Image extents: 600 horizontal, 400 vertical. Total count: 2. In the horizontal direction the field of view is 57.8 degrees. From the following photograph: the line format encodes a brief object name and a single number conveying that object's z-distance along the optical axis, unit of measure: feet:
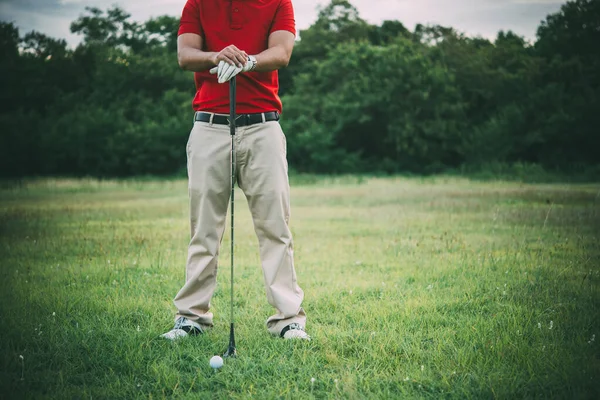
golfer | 13.99
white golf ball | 11.97
